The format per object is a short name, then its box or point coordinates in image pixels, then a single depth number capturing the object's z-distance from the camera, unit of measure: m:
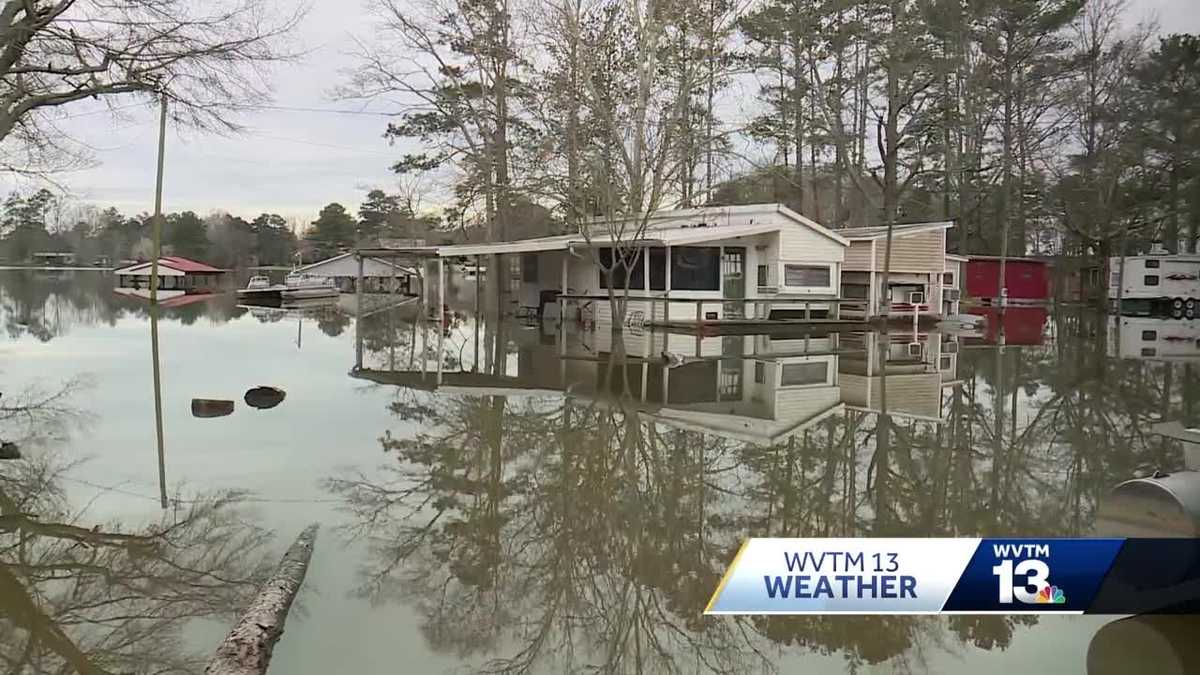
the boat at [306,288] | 48.50
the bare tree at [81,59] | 11.06
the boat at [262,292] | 47.38
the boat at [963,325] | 27.16
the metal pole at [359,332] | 18.09
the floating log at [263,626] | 4.08
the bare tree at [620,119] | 23.33
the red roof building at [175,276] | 61.47
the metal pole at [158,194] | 33.03
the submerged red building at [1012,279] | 41.69
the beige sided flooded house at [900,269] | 28.78
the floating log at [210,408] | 11.06
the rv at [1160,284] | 36.47
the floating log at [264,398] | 11.85
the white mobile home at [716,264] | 24.45
